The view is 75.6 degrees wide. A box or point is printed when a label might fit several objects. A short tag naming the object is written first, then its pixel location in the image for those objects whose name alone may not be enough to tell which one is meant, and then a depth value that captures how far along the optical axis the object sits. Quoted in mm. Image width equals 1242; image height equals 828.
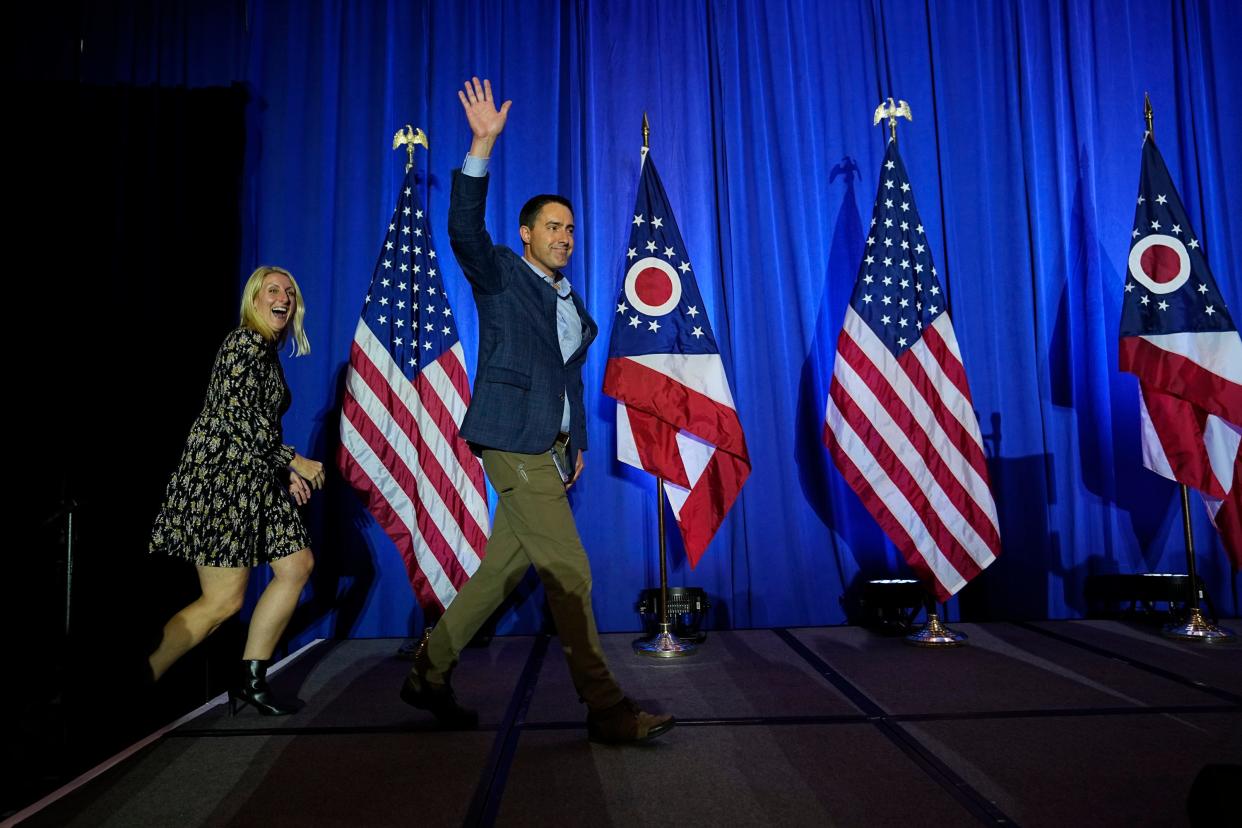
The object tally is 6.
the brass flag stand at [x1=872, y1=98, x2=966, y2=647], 3588
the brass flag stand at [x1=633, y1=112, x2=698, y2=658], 3512
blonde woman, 2590
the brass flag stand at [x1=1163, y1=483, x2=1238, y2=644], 3527
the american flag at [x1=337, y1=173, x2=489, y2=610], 3699
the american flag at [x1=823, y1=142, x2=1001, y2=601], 3635
